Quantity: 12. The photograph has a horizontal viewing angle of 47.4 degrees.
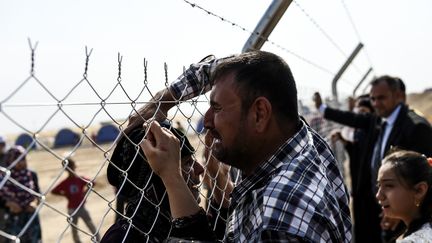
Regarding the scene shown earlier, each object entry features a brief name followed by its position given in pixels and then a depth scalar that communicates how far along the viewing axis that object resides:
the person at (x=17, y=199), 5.59
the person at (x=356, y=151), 5.36
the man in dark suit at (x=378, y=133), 3.77
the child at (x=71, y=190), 7.41
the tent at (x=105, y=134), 38.19
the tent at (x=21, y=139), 26.77
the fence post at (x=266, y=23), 2.38
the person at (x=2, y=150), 6.11
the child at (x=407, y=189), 2.43
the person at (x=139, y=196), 1.60
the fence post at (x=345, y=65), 5.96
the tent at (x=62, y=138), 40.84
